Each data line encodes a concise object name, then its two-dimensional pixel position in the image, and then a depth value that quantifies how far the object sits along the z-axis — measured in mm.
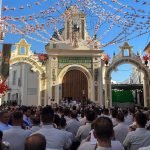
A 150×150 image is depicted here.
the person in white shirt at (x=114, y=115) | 4670
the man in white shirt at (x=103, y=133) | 1977
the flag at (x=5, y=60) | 12158
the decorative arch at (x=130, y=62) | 16910
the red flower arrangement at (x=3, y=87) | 14112
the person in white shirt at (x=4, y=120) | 3413
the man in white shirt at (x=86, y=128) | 3693
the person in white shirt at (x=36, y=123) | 3438
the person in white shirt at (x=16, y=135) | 2767
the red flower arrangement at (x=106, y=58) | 16940
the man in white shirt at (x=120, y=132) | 3642
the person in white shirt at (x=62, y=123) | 3815
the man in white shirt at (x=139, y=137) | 2828
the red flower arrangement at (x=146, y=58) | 16964
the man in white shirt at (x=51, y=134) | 2531
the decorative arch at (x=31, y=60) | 16444
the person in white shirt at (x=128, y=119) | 5277
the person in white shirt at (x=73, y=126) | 4434
